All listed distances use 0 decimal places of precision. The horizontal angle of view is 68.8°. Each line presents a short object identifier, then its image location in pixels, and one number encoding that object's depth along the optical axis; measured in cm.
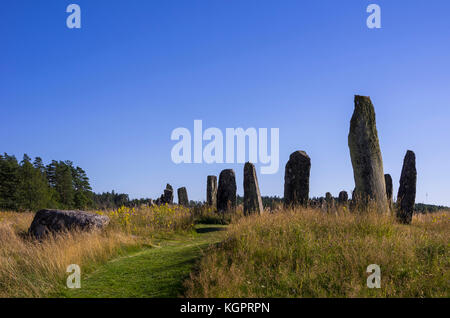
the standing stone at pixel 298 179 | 1466
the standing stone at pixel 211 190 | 2198
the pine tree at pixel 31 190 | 4034
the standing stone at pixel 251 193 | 1567
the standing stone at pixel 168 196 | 2733
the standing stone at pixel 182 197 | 2888
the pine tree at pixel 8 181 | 4241
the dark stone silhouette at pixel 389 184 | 1781
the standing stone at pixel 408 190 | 1519
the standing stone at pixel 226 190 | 1797
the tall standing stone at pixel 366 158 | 1230
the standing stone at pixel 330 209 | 1099
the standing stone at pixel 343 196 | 2828
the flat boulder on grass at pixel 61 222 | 1130
